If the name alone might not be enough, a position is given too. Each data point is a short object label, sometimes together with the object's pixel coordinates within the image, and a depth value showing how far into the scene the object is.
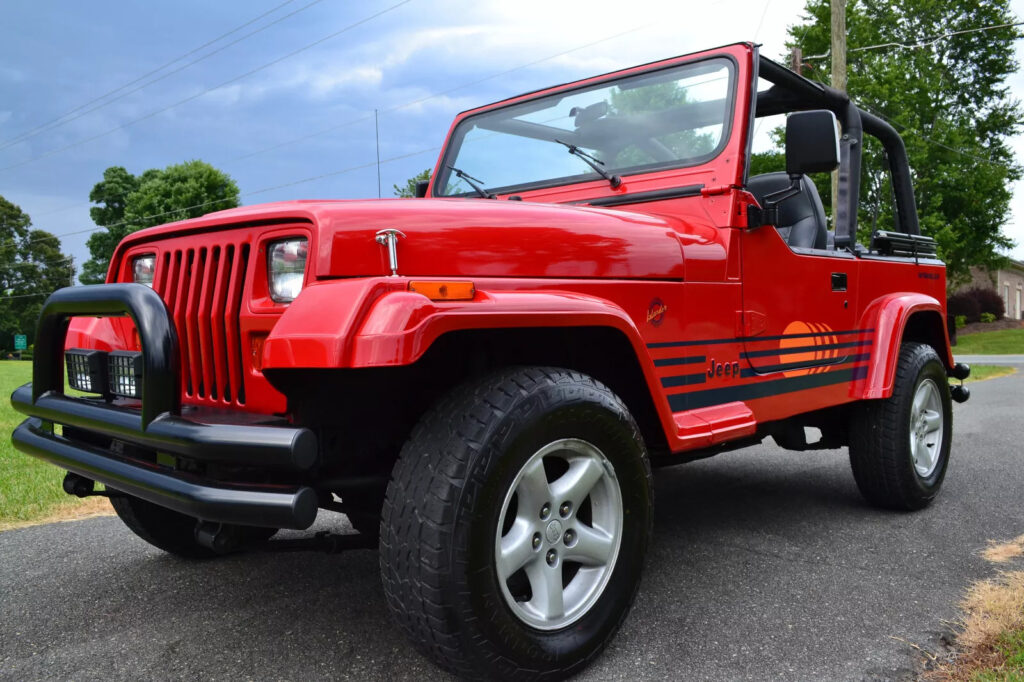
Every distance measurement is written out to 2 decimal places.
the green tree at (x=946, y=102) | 24.52
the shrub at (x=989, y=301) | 35.25
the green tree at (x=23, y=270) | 56.88
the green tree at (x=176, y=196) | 42.84
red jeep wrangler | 1.90
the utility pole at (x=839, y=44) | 13.83
